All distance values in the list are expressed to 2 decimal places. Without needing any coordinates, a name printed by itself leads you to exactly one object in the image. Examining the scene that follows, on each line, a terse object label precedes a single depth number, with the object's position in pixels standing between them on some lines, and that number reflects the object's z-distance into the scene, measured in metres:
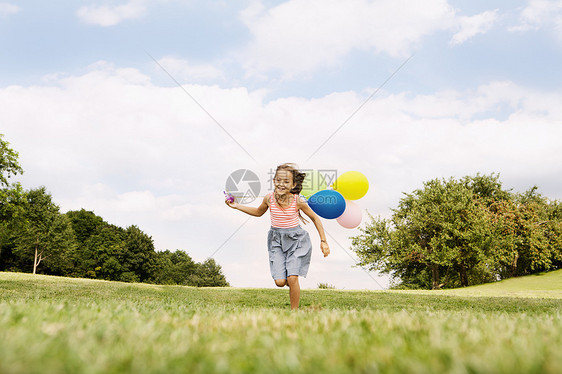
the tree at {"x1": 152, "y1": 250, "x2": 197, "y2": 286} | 58.02
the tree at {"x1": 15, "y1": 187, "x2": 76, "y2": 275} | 43.50
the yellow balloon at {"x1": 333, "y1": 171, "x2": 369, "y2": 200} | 9.93
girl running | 6.63
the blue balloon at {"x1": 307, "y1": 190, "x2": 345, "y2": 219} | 8.89
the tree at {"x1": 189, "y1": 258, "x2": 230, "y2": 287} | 58.16
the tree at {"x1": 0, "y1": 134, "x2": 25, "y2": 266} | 25.50
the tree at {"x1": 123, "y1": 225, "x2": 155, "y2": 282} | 45.92
